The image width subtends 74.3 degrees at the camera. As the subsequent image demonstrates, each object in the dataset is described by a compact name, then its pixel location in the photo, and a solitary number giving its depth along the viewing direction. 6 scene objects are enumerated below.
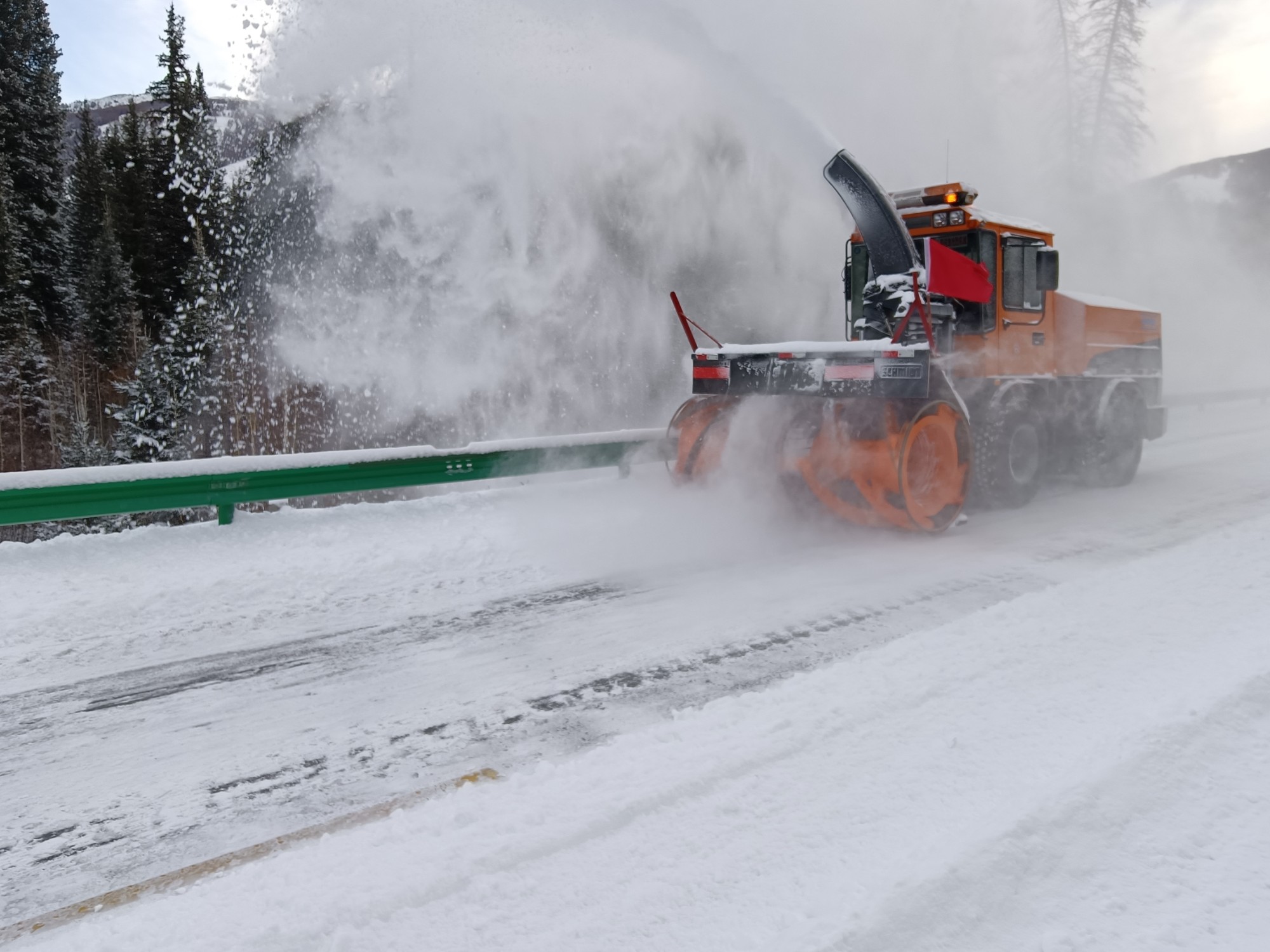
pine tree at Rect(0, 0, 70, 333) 34.12
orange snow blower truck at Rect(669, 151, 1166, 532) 6.43
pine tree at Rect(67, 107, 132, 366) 33.47
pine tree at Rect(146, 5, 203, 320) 30.02
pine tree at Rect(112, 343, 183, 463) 25.95
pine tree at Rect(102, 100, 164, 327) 34.28
